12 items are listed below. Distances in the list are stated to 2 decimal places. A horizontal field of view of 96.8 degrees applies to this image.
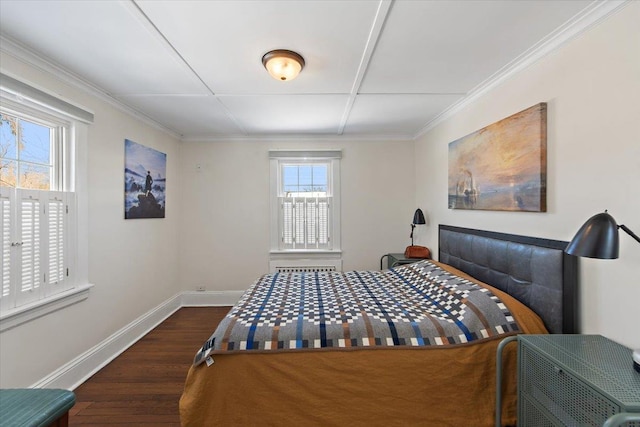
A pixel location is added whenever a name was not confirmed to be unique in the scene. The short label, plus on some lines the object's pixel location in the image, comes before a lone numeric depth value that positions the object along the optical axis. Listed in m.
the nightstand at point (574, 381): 1.10
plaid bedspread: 1.72
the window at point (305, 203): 4.14
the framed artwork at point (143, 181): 3.01
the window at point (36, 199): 1.84
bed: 1.63
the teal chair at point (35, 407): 1.16
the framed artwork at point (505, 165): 1.88
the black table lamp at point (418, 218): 3.63
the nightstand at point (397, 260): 3.51
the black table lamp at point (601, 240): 1.19
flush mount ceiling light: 1.89
